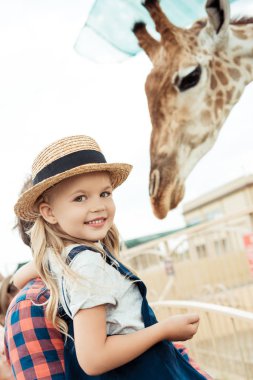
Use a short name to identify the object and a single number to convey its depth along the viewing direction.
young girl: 0.77
